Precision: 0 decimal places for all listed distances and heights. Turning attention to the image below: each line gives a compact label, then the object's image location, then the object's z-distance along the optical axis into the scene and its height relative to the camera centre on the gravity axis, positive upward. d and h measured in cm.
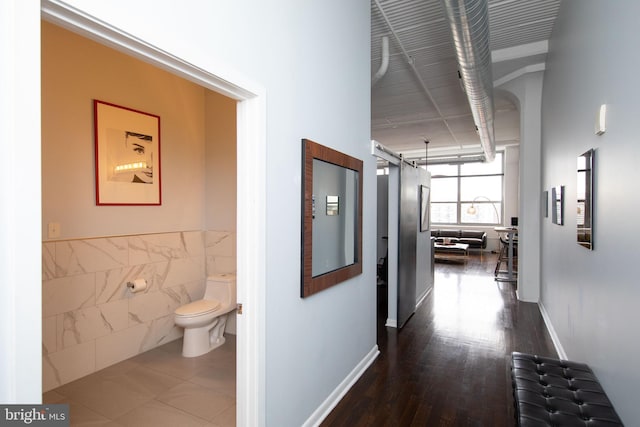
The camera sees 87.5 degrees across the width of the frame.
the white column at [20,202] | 86 +2
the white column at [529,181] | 497 +46
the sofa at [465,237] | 1020 -83
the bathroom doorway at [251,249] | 170 -20
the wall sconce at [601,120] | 200 +55
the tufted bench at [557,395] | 163 -101
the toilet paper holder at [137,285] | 304 -69
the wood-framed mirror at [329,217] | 209 -5
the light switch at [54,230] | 261 -16
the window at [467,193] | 1093 +61
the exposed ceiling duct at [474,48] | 243 +146
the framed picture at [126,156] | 292 +51
